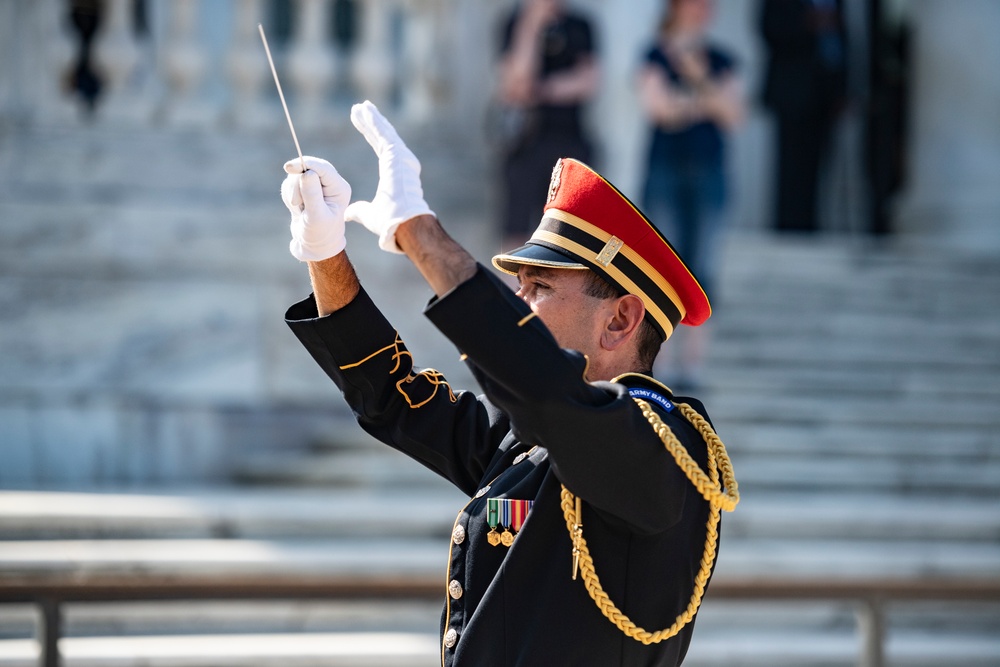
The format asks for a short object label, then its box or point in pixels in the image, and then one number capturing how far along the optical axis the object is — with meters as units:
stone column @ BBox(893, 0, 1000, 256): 17.44
